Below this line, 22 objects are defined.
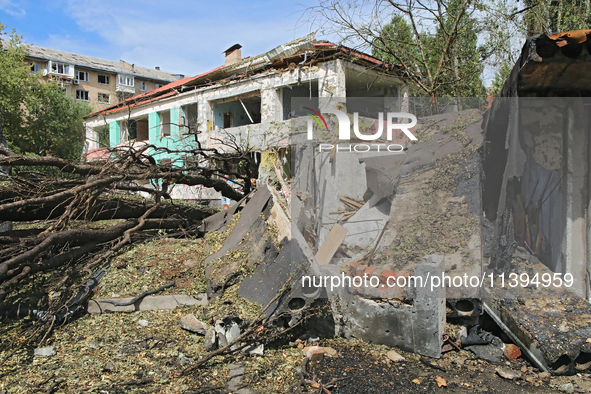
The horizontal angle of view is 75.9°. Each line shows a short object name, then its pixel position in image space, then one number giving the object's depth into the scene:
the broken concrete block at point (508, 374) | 3.06
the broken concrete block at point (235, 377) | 2.90
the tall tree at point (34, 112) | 20.70
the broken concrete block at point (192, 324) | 3.68
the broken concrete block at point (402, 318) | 3.32
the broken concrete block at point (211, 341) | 3.38
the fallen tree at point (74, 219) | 4.10
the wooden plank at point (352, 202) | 6.50
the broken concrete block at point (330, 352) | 3.39
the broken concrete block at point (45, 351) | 3.26
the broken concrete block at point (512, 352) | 3.34
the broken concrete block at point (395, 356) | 3.29
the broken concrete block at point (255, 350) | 3.36
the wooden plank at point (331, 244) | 5.38
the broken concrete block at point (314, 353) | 3.28
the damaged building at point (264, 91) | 11.55
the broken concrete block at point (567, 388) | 2.87
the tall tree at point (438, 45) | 9.13
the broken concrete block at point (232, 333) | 3.39
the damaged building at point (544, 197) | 3.06
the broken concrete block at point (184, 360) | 3.20
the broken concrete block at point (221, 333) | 3.38
